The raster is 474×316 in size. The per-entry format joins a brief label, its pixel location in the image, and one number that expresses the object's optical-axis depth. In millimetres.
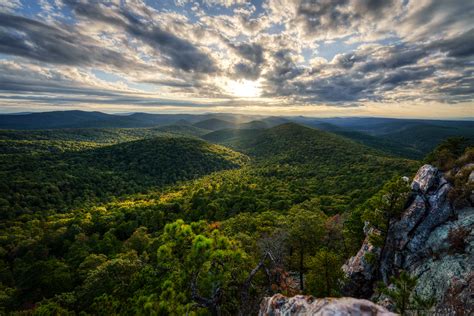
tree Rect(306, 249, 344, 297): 22750
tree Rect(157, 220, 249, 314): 13547
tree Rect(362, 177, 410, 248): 24072
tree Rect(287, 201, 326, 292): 31250
